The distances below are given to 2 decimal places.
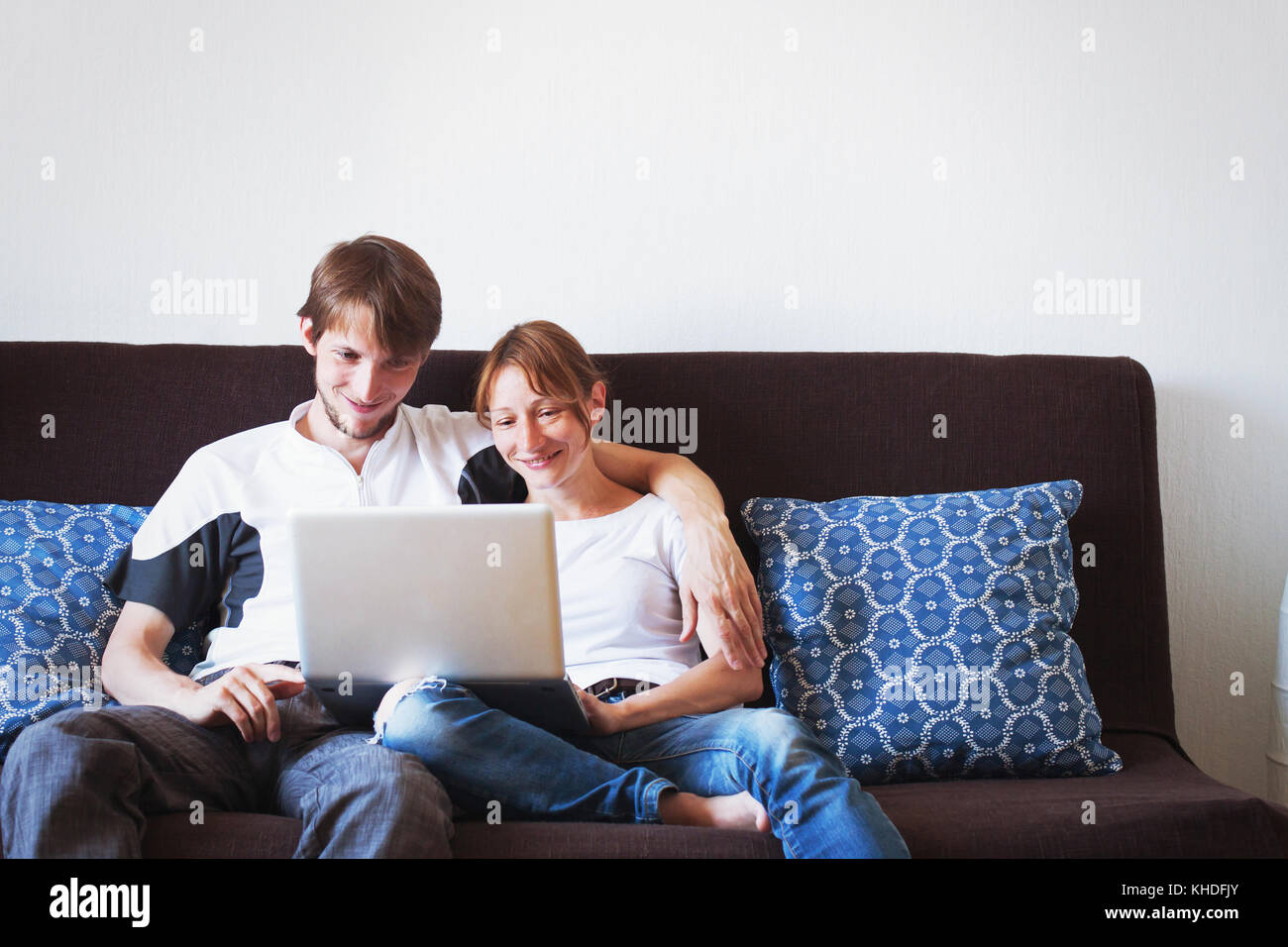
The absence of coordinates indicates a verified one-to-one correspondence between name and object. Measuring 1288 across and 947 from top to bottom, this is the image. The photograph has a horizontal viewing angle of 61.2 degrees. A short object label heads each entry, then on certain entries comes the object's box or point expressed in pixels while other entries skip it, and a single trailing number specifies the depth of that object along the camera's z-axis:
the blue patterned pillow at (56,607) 1.62
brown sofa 1.90
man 1.26
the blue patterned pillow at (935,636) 1.64
